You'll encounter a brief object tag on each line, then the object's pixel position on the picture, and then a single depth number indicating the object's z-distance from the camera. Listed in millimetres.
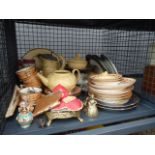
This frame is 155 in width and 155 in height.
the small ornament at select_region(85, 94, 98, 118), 517
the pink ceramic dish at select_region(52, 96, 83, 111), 462
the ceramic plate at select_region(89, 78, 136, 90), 544
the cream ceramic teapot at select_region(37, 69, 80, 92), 550
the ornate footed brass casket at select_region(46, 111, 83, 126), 466
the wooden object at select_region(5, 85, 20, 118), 475
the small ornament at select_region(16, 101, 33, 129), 436
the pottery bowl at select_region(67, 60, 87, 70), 773
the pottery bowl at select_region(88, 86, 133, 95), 550
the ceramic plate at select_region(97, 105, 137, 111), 548
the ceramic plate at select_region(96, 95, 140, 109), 552
